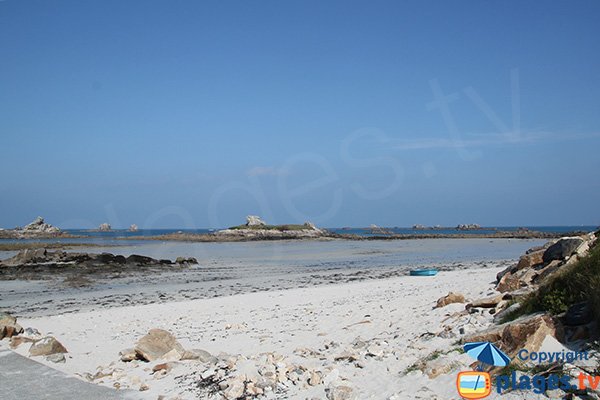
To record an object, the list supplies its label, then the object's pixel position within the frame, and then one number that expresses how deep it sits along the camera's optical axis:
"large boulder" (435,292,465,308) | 12.57
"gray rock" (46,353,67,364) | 10.64
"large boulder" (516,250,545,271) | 14.96
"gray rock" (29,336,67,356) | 10.97
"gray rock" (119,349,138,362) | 10.30
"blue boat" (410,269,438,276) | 24.34
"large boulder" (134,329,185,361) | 10.09
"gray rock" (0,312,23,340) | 12.23
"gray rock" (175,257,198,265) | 38.66
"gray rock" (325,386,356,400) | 6.68
